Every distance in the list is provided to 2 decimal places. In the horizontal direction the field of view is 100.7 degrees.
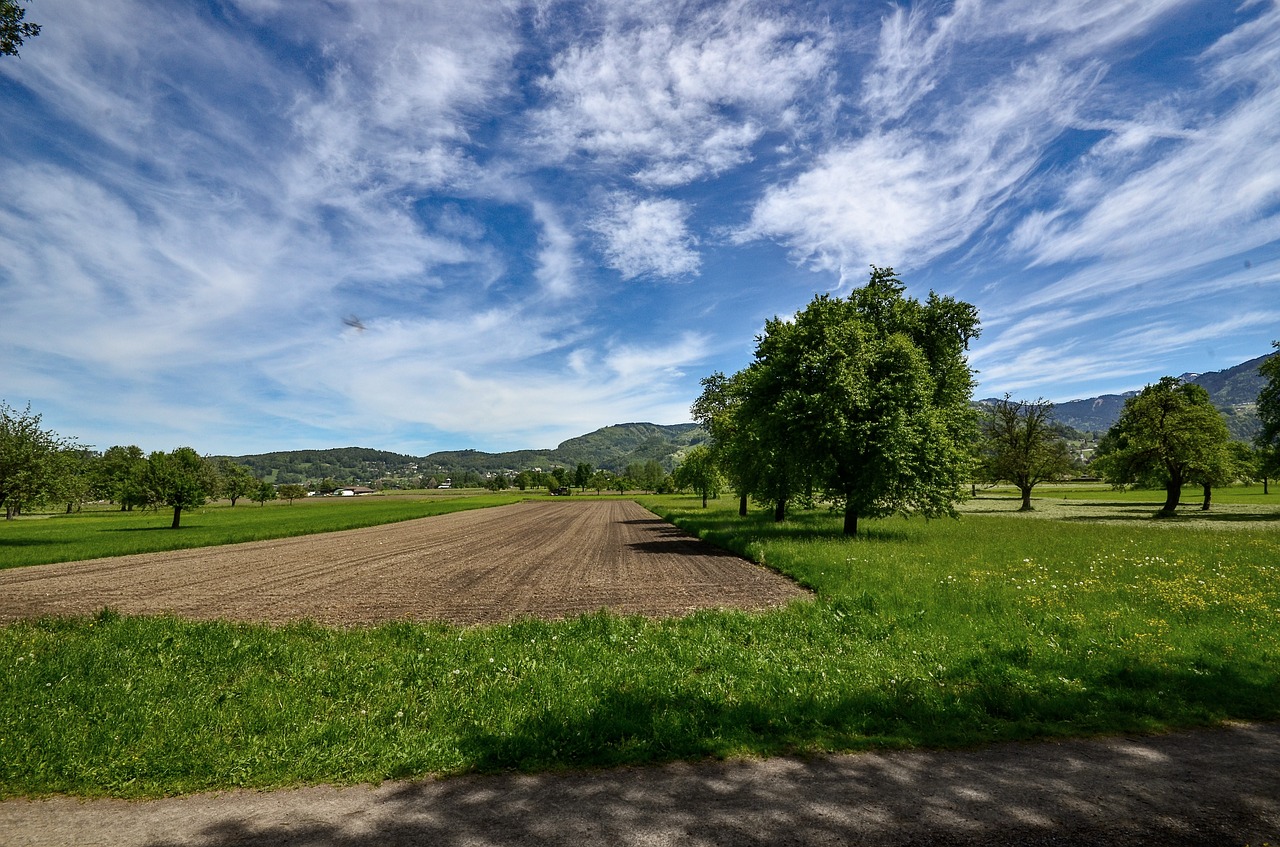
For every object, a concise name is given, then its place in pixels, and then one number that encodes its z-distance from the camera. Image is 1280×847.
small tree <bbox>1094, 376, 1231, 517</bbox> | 48.47
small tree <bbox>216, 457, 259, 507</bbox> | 130.25
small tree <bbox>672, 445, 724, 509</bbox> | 71.19
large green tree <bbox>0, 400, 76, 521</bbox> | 38.34
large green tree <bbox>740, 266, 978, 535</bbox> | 29.30
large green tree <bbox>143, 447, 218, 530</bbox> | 60.22
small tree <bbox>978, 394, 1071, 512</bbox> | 71.62
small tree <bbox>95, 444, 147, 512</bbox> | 61.22
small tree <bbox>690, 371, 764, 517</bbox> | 35.72
